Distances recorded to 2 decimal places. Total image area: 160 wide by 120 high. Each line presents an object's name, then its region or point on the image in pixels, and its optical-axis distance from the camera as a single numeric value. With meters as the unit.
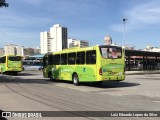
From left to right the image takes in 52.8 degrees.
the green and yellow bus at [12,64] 21.36
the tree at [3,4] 13.20
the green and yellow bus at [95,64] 10.51
